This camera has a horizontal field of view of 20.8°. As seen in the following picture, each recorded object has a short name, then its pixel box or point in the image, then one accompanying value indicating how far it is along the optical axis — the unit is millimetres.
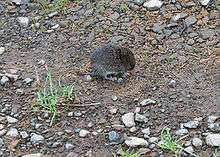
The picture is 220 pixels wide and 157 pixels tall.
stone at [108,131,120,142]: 4188
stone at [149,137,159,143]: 4148
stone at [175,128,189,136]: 4182
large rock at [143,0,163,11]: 5325
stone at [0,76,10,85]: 4754
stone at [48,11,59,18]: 5480
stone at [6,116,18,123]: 4418
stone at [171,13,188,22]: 5195
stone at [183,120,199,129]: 4223
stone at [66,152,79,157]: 4102
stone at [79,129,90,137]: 4254
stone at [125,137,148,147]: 4125
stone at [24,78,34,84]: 4754
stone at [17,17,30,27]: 5461
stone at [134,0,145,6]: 5379
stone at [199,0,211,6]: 5271
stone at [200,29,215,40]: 5012
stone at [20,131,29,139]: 4262
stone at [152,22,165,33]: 5129
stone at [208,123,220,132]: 4191
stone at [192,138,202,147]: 4090
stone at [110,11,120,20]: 5323
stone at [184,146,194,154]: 4035
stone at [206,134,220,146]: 4070
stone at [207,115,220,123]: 4254
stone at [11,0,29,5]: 5680
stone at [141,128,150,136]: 4219
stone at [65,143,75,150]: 4160
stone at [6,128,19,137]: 4285
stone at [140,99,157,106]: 4453
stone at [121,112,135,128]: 4297
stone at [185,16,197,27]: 5129
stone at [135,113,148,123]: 4320
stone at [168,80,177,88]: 4598
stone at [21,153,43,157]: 4109
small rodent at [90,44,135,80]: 4699
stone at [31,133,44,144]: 4227
